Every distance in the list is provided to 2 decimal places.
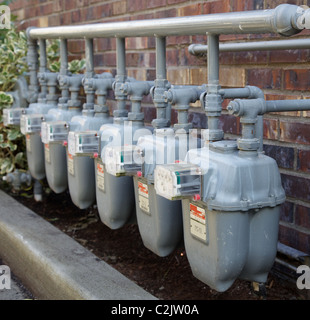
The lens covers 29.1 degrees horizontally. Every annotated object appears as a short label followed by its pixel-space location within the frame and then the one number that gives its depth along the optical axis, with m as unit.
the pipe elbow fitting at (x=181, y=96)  2.07
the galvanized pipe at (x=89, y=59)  2.80
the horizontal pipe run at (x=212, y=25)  1.65
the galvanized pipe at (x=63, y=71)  3.09
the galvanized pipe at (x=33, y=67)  3.55
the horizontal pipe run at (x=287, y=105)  1.81
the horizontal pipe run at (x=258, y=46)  2.10
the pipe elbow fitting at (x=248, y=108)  1.77
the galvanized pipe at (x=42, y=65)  3.43
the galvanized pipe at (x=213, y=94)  1.91
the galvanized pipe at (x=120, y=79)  2.49
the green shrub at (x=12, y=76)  3.74
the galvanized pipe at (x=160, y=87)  2.21
